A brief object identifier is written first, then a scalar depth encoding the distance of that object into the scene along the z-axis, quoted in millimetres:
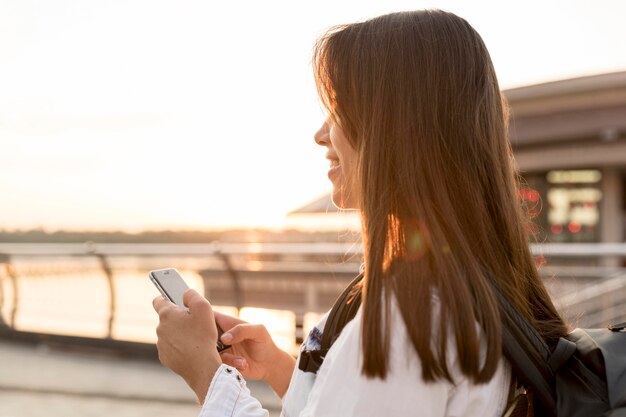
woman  1210
